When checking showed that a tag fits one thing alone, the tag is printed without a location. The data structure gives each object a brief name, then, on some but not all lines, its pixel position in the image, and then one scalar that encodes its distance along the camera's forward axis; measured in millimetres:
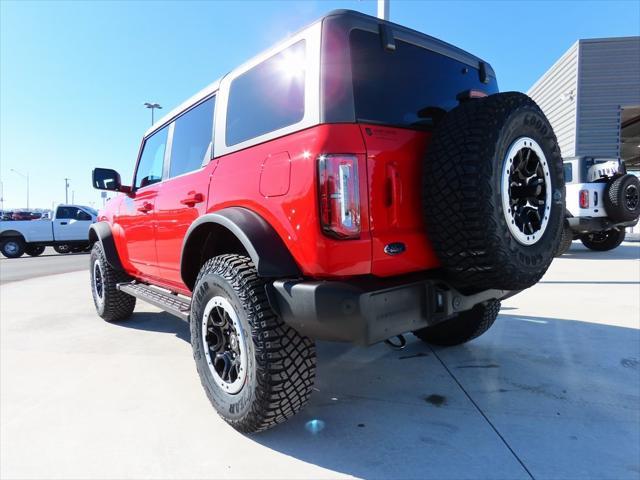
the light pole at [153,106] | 27153
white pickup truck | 15297
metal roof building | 16766
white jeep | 8602
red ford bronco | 1767
